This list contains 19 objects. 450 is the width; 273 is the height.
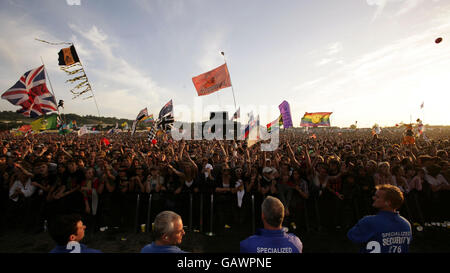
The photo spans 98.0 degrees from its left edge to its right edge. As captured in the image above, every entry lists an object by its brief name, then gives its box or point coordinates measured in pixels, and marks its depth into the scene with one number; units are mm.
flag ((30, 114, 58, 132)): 15250
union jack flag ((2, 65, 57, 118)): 13336
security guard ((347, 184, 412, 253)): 2373
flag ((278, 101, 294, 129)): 14992
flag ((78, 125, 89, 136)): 19889
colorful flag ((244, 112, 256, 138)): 11852
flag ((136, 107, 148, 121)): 18175
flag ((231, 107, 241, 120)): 15766
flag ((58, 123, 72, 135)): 15391
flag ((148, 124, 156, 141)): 16025
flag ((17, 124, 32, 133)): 23094
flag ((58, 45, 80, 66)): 14508
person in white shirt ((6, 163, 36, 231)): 5660
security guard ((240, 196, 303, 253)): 2111
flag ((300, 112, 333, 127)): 30556
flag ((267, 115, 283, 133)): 14669
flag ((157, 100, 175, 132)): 18031
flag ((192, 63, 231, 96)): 12820
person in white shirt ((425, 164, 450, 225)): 5410
